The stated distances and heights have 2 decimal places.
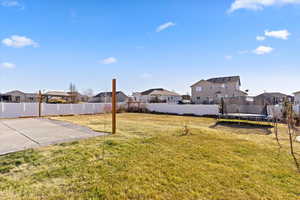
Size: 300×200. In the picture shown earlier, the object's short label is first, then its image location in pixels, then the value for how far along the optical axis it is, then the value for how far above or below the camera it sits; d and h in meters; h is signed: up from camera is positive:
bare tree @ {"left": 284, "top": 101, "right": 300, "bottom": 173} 2.80 -0.16
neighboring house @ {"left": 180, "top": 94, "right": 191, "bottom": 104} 39.34 +1.40
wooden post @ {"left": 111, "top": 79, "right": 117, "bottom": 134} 5.55 -0.15
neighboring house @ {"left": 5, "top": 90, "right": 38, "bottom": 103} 26.04 +1.24
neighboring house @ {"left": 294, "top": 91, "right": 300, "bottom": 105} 20.09 +0.68
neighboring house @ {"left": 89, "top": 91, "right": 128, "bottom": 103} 44.50 +1.79
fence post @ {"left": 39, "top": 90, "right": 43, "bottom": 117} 13.16 -0.10
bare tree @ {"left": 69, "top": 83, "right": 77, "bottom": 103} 37.49 +3.90
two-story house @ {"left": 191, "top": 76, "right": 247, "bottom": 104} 26.78 +2.38
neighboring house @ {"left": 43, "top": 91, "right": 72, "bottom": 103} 41.84 +3.26
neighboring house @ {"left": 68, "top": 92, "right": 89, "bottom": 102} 38.49 +1.41
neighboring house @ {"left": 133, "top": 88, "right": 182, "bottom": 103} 37.41 +1.95
